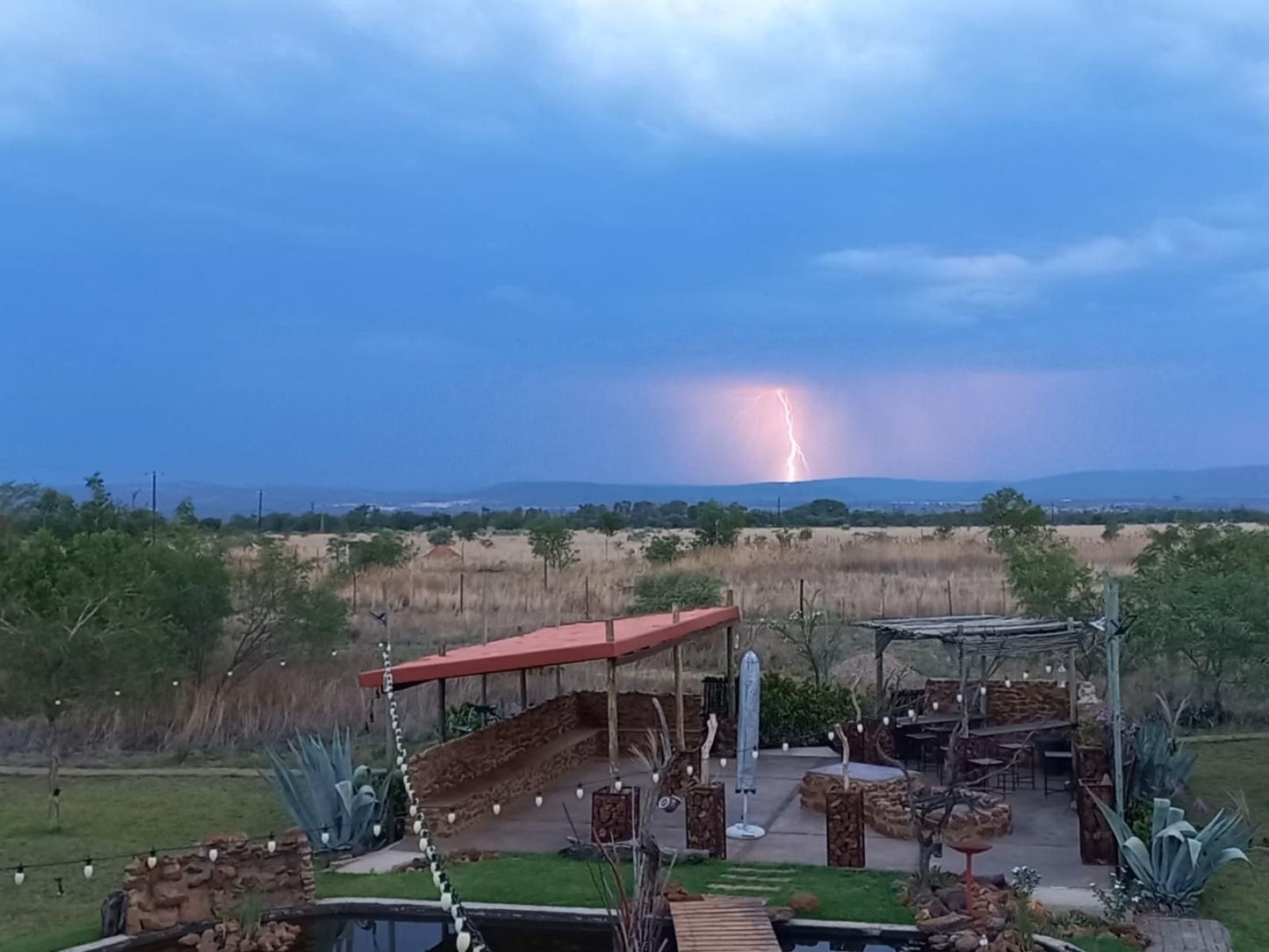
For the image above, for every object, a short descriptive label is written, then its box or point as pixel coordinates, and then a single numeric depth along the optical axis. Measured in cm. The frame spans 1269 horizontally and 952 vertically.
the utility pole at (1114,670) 1105
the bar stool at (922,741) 1528
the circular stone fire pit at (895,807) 1217
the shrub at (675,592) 2742
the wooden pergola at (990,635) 1480
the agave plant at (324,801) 1186
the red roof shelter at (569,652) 1235
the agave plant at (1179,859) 967
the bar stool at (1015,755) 1343
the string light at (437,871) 611
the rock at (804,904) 952
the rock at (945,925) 898
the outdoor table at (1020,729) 1462
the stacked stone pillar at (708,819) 1140
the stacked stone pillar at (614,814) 1163
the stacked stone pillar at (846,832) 1102
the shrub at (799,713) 1769
